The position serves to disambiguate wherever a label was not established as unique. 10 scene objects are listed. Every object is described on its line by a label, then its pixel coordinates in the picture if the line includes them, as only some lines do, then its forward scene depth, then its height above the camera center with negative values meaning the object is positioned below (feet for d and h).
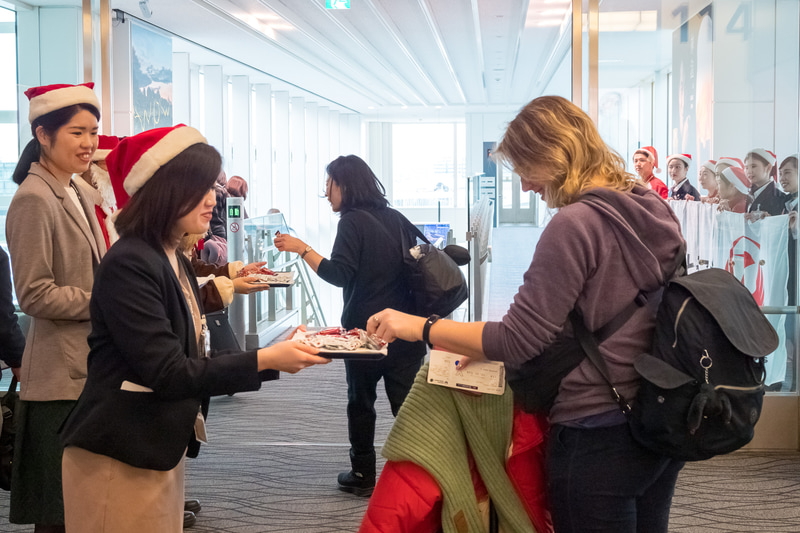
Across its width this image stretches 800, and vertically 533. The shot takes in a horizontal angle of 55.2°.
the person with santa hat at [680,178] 15.15 +1.09
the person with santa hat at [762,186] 14.52 +0.90
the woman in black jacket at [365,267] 11.10 -0.49
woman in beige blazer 7.77 -0.51
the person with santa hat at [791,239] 14.46 -0.11
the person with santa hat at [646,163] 16.06 +1.49
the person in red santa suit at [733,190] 14.65 +0.83
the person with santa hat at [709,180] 14.79 +1.03
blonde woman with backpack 5.07 -0.57
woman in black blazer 5.24 -0.94
